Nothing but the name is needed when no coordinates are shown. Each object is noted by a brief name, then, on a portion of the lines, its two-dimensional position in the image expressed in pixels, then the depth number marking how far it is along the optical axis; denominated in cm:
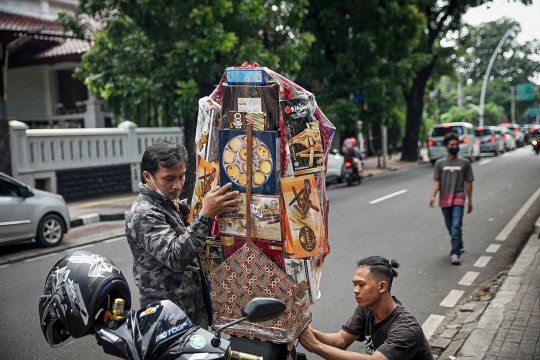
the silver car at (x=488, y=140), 3194
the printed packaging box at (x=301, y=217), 273
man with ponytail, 303
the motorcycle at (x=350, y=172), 1853
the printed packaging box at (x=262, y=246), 278
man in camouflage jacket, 266
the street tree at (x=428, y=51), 2501
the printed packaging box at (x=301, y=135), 276
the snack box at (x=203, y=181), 287
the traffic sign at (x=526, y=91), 5797
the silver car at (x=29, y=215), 933
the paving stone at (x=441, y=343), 510
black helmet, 227
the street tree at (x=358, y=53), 2069
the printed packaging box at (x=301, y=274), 276
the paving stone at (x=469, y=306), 613
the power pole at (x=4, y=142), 1377
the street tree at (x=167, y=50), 1316
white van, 2536
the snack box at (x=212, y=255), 288
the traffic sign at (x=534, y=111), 6612
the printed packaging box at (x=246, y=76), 275
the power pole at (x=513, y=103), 6283
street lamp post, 4493
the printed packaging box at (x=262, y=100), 275
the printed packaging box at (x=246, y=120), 275
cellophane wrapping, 275
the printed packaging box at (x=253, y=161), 272
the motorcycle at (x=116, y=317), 216
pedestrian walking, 795
